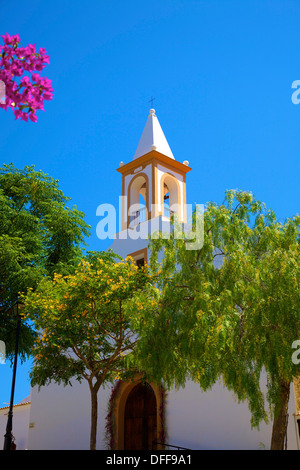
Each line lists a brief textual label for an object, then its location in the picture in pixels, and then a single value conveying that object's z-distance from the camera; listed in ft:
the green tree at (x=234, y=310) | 31.37
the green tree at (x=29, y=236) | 57.47
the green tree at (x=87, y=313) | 46.09
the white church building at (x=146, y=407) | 51.93
